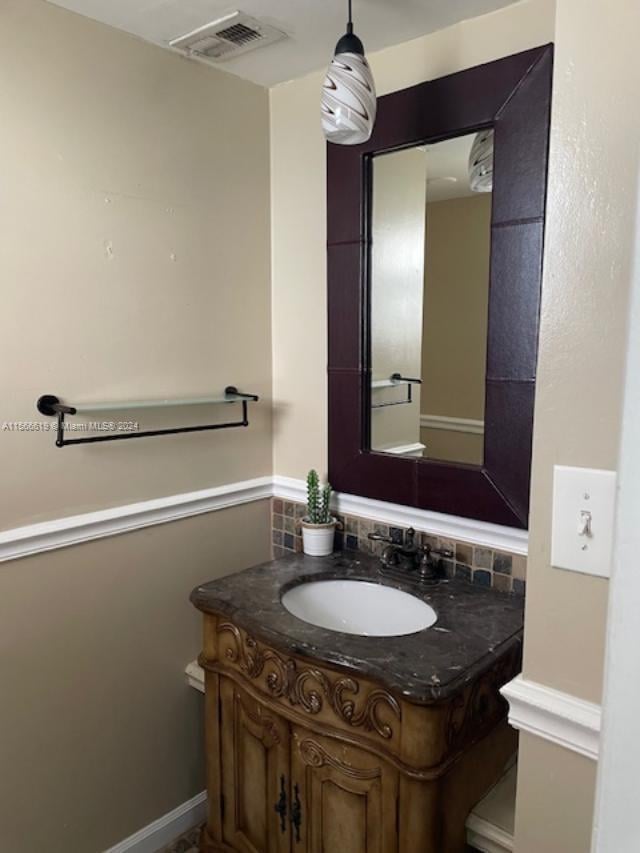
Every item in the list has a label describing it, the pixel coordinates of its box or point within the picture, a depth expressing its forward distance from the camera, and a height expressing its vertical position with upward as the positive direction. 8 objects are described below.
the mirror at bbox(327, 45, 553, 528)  1.45 +0.12
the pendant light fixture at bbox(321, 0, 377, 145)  1.27 +0.49
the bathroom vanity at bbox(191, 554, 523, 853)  1.21 -0.78
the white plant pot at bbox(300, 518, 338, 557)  1.84 -0.57
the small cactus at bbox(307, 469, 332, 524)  1.86 -0.47
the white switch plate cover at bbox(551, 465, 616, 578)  0.75 -0.21
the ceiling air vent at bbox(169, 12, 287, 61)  1.51 +0.74
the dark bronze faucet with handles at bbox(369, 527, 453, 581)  1.64 -0.56
